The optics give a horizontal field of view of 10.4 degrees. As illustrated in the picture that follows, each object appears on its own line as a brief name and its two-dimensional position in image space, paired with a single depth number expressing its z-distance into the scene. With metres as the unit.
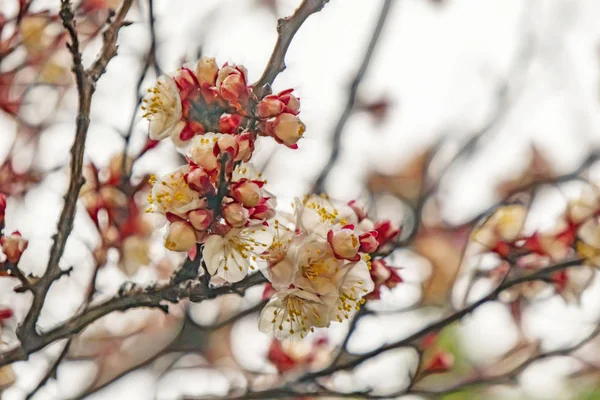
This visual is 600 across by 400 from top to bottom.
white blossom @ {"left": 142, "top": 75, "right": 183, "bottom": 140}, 1.04
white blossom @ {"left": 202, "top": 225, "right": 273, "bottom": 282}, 1.02
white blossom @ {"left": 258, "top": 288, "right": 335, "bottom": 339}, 1.04
